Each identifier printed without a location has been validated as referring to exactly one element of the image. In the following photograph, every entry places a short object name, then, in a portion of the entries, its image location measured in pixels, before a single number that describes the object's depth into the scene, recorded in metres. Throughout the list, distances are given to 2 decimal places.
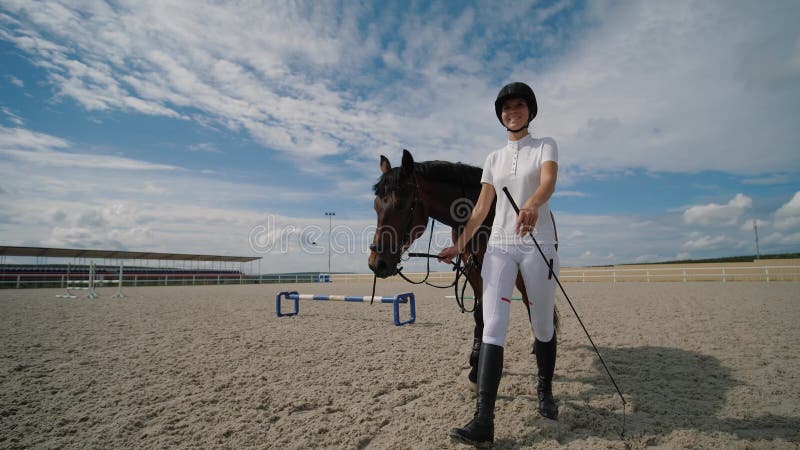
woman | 1.99
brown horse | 2.80
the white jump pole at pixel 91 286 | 13.93
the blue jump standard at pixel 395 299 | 6.77
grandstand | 27.27
